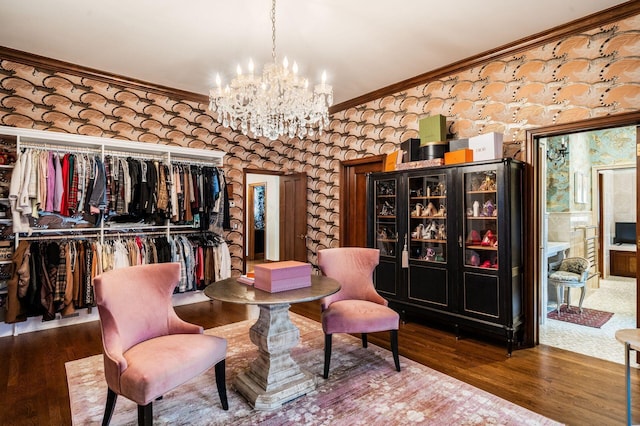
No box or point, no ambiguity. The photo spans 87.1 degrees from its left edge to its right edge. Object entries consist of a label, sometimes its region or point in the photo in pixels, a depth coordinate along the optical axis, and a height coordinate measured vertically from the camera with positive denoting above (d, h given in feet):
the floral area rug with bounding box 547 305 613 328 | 12.73 -4.25
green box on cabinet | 12.06 +3.03
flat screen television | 19.42 -1.38
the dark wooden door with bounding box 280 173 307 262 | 19.21 -0.21
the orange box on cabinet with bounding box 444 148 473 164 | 10.97 +1.84
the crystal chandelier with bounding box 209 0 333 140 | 8.73 +3.07
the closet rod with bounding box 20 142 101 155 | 11.95 +2.58
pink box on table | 7.27 -1.40
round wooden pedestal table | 7.19 -3.22
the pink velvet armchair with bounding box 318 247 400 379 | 8.58 -2.56
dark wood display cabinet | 10.09 -1.08
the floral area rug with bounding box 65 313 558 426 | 6.75 -4.13
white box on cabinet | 10.41 +2.04
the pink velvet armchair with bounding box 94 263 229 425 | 5.70 -2.56
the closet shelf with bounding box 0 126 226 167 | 11.51 +2.76
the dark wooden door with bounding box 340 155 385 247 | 16.49 +0.50
